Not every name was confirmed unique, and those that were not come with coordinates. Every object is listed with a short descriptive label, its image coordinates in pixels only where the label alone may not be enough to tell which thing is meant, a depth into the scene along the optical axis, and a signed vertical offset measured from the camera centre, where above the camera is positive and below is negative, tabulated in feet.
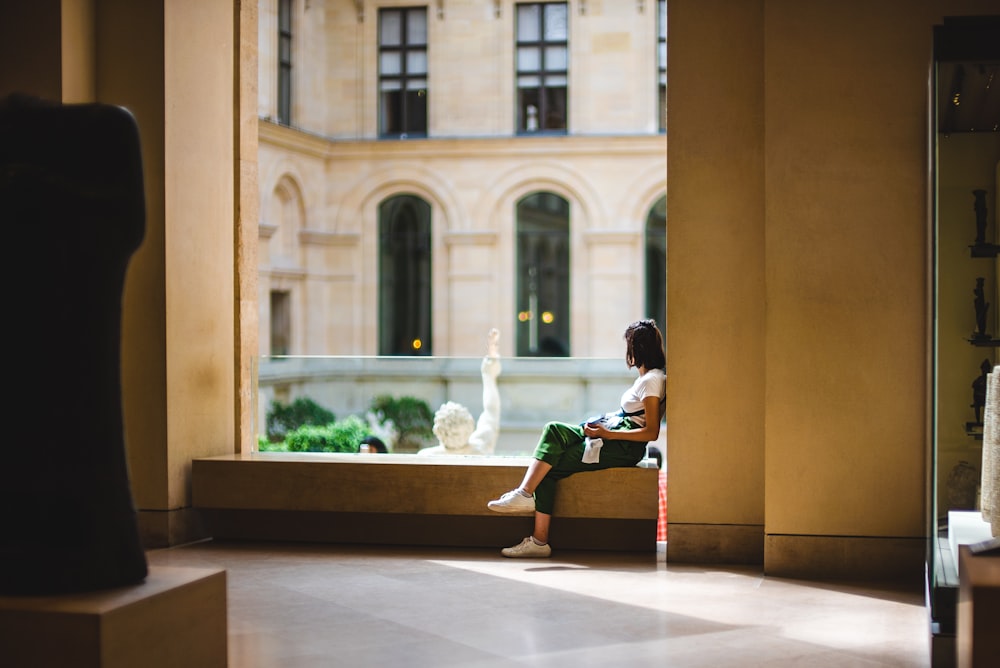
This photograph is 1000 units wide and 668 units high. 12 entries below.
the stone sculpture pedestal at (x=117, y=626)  12.67 -3.33
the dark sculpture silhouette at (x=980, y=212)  17.60 +1.99
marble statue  29.53 -2.30
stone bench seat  26.40 -3.89
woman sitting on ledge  26.04 -2.56
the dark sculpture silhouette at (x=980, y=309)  17.56 +0.48
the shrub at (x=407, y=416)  31.27 -2.19
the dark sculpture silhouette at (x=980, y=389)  17.19 -0.74
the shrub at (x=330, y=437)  31.26 -2.73
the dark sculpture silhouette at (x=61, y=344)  13.62 -0.06
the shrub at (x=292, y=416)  31.19 -2.15
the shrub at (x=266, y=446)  30.83 -2.91
